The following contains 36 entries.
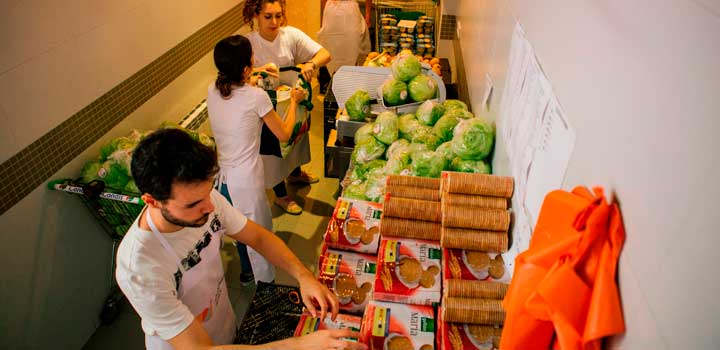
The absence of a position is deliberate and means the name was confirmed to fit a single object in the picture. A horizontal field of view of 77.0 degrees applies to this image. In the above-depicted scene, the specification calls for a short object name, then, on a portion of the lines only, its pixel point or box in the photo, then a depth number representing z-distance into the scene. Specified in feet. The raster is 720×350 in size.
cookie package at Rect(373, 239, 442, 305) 6.18
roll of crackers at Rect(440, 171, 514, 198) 6.37
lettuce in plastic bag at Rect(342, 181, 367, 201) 8.68
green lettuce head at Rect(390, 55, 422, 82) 10.20
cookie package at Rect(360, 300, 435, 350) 5.69
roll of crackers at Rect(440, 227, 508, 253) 6.19
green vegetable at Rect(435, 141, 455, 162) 8.10
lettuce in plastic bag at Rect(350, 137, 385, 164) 9.53
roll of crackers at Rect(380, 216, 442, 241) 6.71
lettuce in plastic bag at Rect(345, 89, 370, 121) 10.58
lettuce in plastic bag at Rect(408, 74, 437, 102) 10.17
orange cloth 3.23
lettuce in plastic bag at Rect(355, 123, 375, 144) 9.88
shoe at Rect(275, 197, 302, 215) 13.62
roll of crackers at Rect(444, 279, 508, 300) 5.63
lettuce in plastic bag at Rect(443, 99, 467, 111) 9.39
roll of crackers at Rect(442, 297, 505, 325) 5.44
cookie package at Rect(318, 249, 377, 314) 6.75
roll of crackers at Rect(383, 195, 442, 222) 6.66
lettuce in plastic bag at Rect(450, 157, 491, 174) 7.66
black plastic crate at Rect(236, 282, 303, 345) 6.29
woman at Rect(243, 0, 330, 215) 11.53
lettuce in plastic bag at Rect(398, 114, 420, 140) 9.50
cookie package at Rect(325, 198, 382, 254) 7.19
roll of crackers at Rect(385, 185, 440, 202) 6.84
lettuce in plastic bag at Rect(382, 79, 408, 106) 10.20
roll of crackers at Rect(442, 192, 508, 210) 6.31
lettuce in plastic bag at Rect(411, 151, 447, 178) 7.95
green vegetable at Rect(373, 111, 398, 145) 9.50
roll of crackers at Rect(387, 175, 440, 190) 7.03
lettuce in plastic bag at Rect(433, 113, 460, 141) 8.77
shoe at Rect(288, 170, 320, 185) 14.87
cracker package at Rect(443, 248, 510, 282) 6.03
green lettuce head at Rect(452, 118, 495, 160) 7.69
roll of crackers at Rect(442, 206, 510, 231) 6.18
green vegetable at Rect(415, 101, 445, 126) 9.41
